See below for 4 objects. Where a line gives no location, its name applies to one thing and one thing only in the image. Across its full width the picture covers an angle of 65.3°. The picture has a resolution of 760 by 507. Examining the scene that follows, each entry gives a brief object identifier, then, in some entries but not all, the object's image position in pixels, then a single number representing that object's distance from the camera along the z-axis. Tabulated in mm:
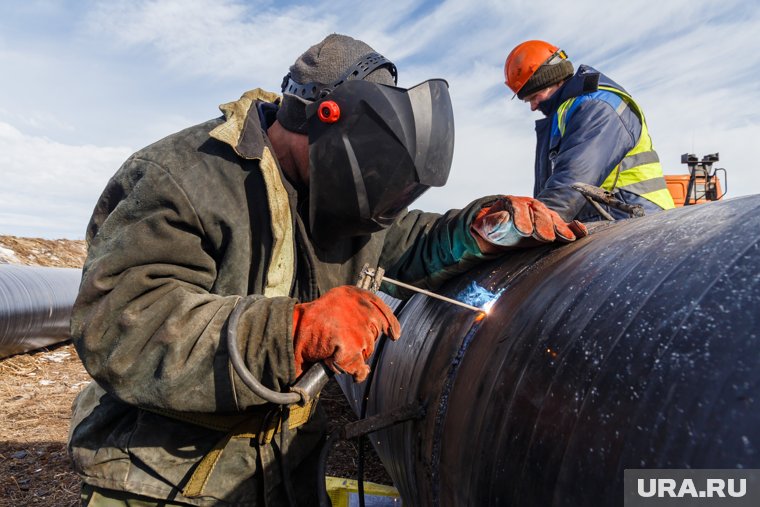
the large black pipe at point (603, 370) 901
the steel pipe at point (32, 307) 6828
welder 1599
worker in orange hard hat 3602
